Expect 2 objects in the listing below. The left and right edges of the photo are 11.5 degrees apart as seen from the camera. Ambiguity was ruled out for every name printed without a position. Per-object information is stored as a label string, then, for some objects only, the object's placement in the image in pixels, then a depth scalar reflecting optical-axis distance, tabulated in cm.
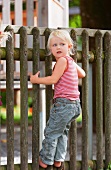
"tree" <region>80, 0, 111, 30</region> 1256
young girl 521
